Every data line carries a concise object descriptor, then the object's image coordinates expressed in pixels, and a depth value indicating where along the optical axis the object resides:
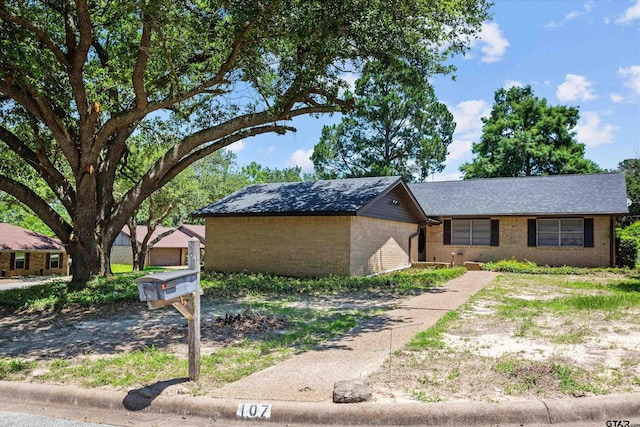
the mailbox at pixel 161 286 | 4.43
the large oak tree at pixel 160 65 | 10.38
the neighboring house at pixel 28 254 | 34.31
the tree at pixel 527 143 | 36.47
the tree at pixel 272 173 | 66.69
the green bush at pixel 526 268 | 18.92
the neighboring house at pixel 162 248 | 50.22
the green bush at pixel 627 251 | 20.70
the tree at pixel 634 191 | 35.29
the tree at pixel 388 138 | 37.34
